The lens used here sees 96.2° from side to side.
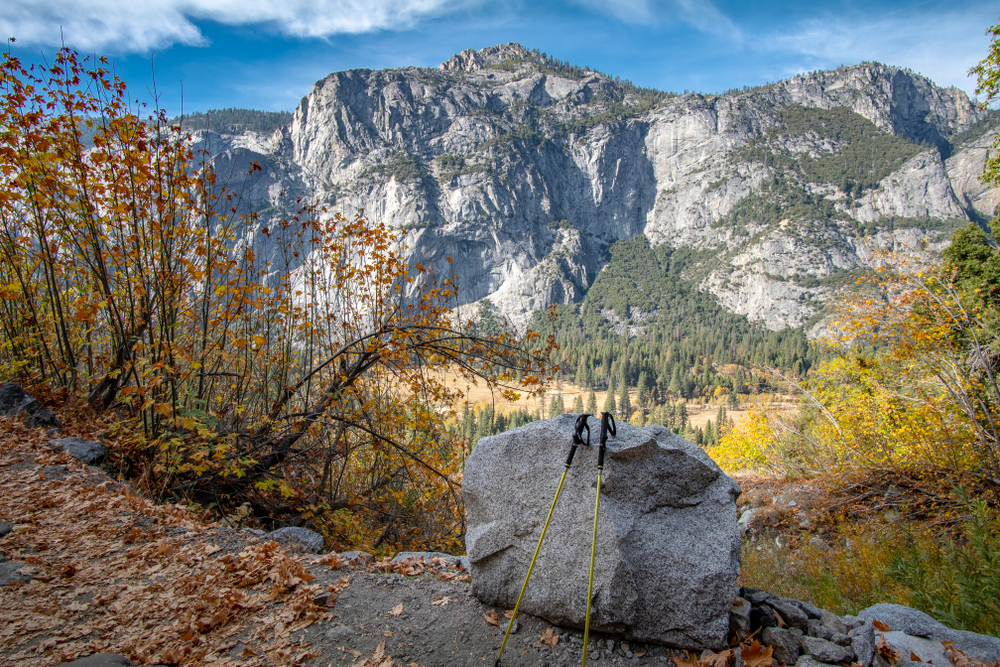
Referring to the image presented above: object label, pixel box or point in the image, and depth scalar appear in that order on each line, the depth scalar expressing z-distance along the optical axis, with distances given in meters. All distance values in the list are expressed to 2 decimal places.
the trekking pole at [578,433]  3.68
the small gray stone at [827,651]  3.21
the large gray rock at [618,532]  3.39
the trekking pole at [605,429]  3.50
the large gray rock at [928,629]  3.41
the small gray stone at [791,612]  3.59
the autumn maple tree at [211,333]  5.98
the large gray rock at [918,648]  3.32
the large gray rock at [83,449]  6.21
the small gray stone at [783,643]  3.28
